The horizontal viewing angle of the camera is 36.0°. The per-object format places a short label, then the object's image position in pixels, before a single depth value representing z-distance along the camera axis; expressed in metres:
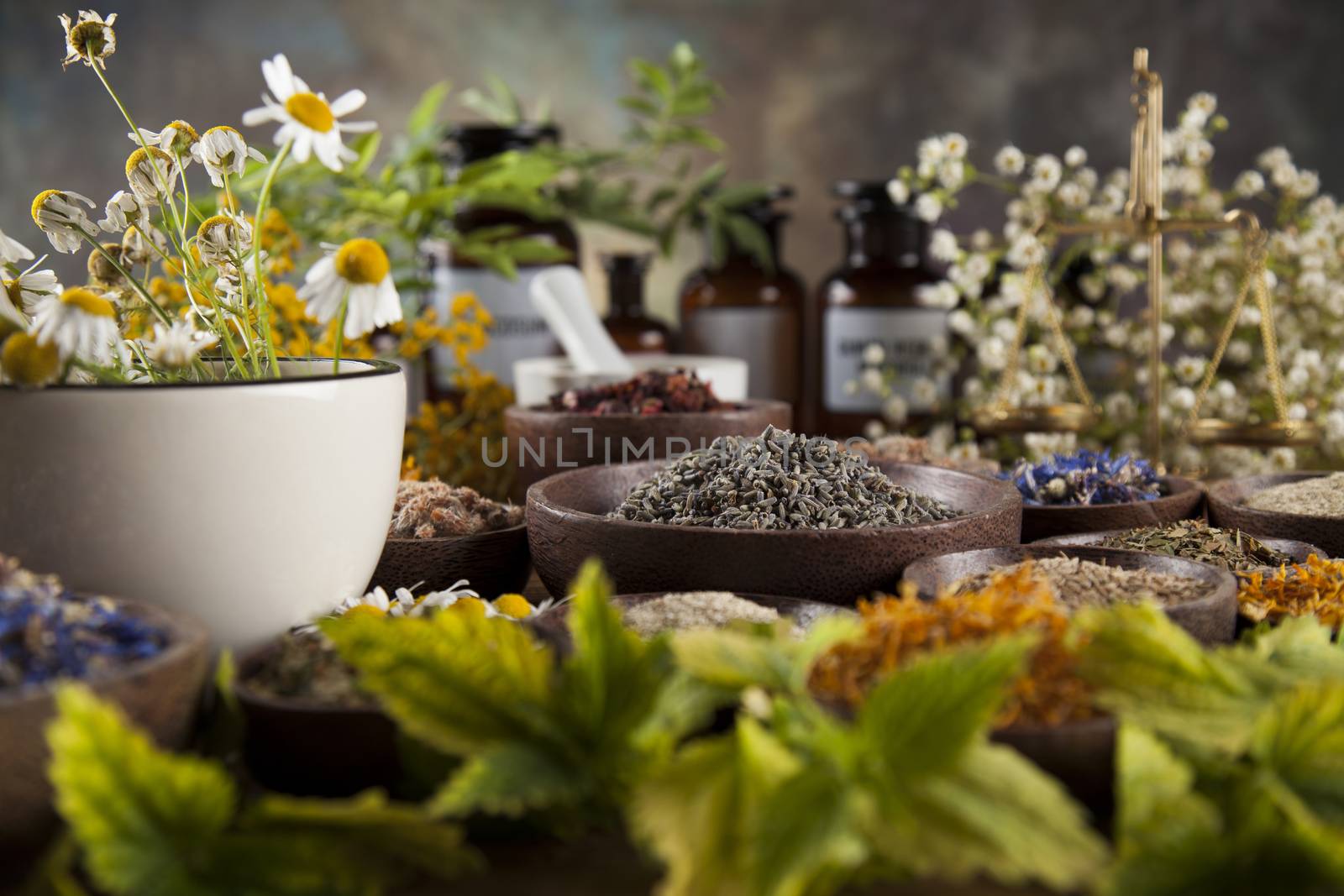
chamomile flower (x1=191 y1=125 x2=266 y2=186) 0.63
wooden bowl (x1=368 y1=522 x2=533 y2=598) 0.68
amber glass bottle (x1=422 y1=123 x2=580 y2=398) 0.96
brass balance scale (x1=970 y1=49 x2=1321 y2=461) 0.81
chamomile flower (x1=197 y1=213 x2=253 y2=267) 0.64
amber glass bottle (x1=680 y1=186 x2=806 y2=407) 1.03
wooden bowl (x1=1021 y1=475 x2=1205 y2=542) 0.70
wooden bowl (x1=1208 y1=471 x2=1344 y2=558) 0.68
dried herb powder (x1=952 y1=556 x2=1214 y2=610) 0.57
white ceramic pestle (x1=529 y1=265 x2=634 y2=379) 0.88
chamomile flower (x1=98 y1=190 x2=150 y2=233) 0.63
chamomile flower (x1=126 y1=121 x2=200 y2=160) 0.62
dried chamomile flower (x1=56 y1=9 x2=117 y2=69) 0.60
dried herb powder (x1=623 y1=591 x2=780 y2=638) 0.54
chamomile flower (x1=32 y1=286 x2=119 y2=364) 0.50
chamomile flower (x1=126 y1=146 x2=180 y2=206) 0.62
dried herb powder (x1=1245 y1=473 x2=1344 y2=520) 0.70
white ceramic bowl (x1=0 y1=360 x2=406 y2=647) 0.51
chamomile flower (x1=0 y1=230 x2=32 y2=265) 0.60
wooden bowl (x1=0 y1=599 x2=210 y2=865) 0.39
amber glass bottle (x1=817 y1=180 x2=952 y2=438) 0.99
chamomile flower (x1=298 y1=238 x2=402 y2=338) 0.56
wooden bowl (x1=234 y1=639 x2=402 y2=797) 0.45
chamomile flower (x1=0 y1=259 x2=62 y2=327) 0.62
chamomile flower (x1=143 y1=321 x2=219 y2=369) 0.52
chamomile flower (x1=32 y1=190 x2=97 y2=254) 0.62
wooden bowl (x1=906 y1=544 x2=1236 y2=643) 0.52
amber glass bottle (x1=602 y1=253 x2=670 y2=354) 0.99
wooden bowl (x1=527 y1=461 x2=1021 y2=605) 0.60
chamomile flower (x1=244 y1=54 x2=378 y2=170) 0.56
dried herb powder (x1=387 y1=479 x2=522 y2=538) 0.69
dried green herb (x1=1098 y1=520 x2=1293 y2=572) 0.67
